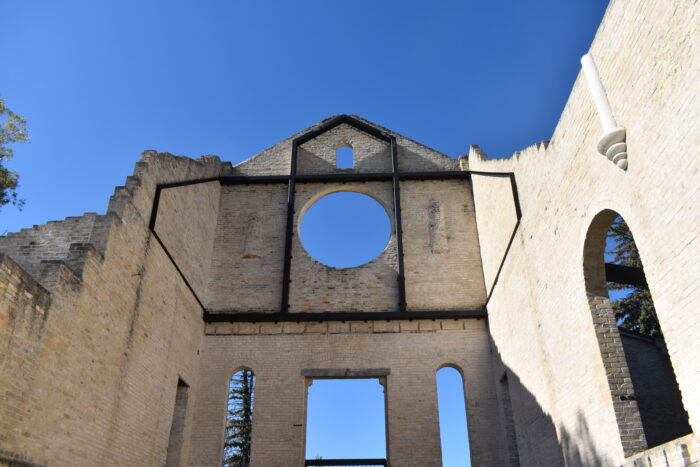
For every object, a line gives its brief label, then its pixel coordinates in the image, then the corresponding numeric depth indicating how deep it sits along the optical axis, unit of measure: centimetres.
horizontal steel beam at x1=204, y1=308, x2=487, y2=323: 1366
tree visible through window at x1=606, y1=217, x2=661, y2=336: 2052
